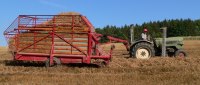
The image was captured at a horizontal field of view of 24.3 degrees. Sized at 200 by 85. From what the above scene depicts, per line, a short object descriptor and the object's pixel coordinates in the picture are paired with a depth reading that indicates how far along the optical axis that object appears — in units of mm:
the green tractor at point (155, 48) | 21656
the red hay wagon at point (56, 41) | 17922
